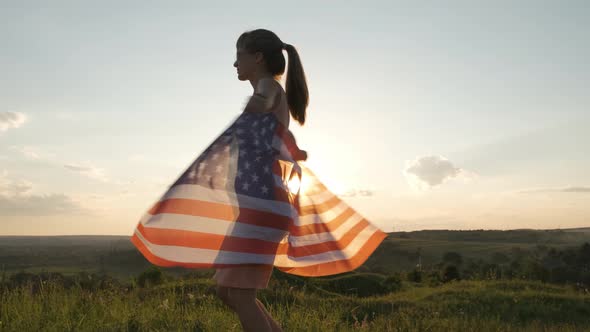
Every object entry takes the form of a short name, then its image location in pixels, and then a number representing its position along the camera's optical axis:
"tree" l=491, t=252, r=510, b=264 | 54.08
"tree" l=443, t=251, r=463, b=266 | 52.72
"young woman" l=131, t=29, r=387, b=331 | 3.21
